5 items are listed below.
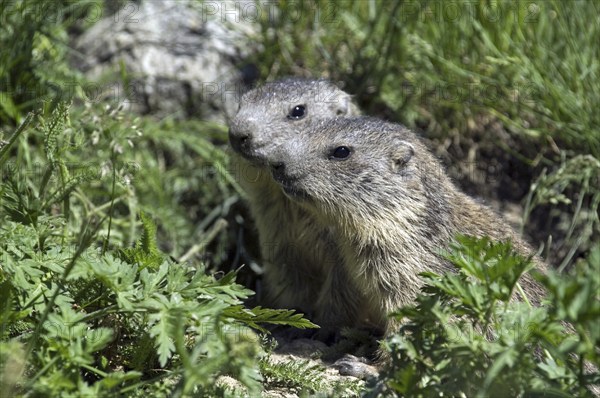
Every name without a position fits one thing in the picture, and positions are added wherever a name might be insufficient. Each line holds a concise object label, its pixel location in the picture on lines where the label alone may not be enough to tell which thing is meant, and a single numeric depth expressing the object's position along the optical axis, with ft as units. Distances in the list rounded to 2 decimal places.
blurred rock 51.01
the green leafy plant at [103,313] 21.25
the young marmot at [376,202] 32.45
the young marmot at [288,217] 36.37
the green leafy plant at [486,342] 20.25
